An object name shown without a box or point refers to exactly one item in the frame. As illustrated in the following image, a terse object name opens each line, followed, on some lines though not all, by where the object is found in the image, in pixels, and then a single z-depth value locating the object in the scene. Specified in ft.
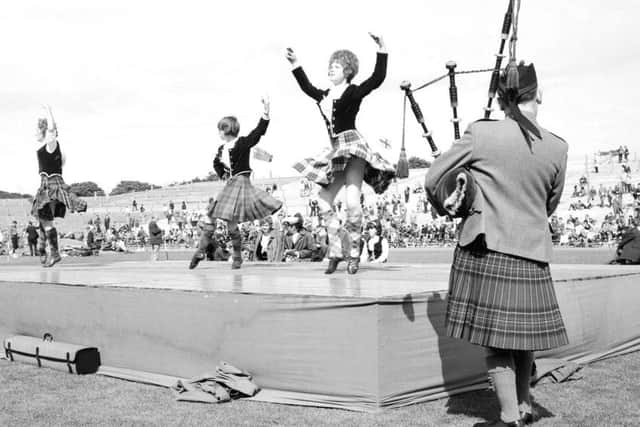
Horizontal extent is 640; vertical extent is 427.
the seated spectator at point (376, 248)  47.34
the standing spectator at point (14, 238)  105.09
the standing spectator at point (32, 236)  96.22
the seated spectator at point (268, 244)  49.01
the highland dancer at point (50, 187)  31.55
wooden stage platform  14.12
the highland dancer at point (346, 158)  20.54
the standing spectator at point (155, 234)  77.20
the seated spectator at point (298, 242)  48.05
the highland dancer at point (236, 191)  26.53
